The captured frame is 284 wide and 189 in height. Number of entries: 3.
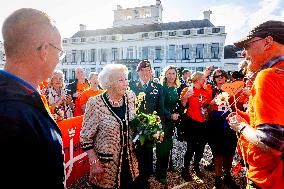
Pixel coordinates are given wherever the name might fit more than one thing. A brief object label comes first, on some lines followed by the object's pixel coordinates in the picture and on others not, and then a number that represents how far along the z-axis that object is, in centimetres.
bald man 71
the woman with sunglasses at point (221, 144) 318
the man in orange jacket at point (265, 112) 115
